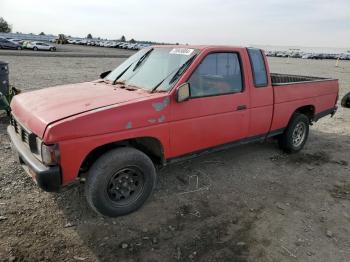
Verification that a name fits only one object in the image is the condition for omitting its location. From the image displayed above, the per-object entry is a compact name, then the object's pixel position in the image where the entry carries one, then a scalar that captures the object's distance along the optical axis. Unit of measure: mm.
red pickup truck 3199
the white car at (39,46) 40031
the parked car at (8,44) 37812
